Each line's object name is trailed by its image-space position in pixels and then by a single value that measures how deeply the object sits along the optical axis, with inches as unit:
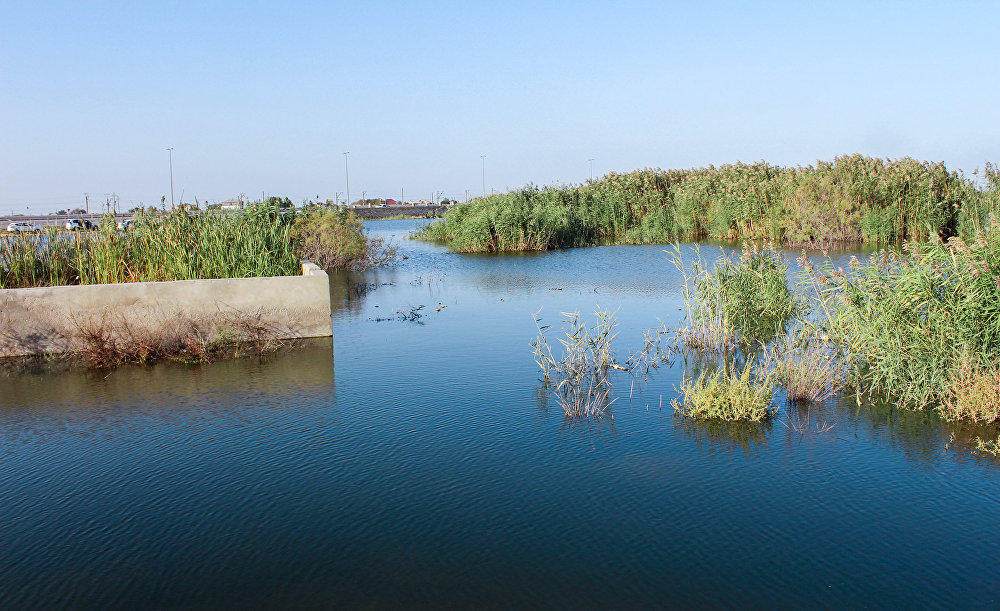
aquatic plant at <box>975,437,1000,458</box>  239.6
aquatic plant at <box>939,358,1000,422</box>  259.8
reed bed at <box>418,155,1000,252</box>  978.1
